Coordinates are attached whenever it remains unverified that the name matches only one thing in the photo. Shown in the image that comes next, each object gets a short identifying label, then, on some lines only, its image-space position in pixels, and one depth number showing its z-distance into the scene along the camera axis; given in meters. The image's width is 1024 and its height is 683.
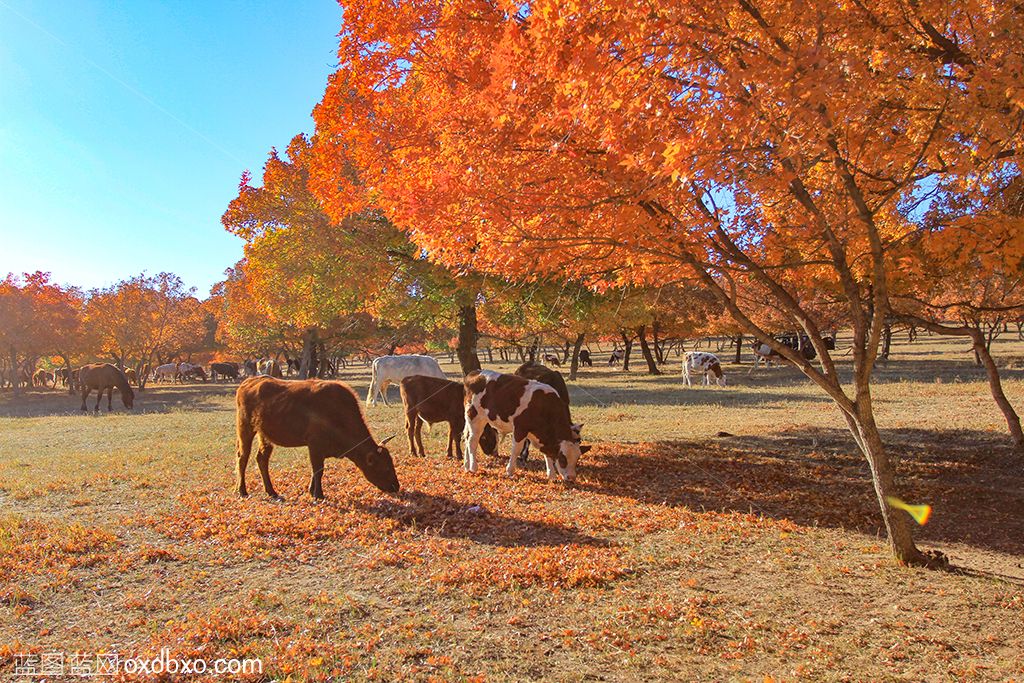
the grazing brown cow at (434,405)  12.15
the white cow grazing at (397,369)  21.66
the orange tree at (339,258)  13.38
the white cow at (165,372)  60.67
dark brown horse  25.91
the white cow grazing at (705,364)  30.12
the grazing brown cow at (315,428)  8.46
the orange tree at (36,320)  35.62
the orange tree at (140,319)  41.88
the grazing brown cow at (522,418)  9.75
